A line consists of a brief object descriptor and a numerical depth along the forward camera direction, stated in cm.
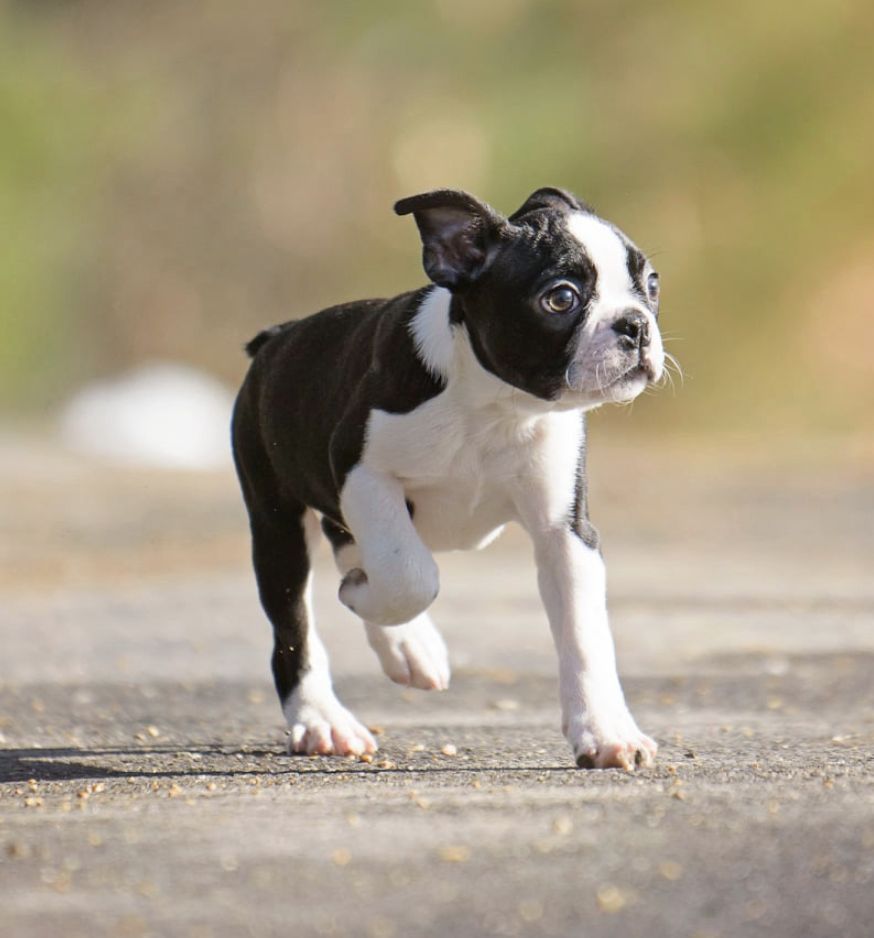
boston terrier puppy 1100
